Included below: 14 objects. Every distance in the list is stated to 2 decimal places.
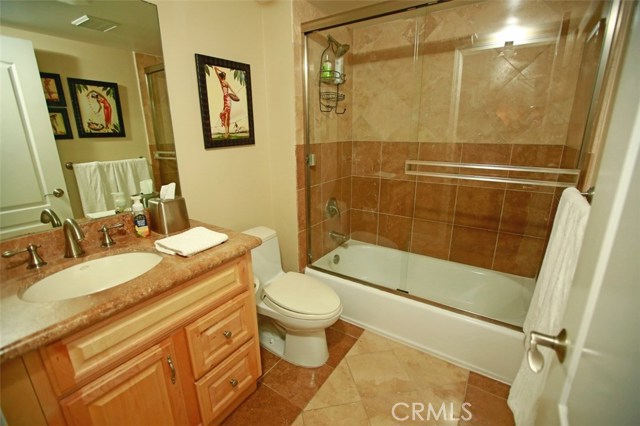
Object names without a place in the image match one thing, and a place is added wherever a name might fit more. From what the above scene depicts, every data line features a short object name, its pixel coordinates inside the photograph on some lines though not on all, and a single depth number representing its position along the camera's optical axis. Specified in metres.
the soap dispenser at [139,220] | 1.32
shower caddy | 2.11
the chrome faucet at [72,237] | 1.12
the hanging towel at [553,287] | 0.90
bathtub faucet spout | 2.52
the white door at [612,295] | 0.34
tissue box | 1.35
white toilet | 1.59
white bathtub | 1.58
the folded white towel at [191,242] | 1.16
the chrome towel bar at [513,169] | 1.46
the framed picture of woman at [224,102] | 1.60
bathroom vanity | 0.74
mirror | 1.07
